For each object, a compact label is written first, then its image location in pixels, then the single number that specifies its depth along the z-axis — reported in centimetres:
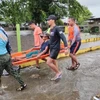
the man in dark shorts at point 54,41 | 343
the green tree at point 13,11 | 1224
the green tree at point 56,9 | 1932
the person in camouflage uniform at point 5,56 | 284
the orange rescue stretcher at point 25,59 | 363
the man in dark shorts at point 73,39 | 399
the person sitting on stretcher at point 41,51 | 383
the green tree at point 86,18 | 3263
